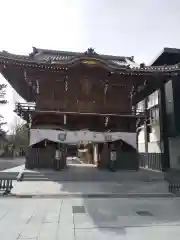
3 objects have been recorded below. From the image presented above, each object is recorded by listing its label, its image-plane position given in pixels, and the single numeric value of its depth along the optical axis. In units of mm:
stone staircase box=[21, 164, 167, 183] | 13492
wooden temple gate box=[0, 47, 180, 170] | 14859
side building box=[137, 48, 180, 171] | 18984
